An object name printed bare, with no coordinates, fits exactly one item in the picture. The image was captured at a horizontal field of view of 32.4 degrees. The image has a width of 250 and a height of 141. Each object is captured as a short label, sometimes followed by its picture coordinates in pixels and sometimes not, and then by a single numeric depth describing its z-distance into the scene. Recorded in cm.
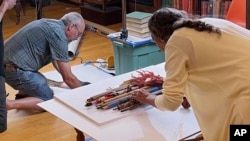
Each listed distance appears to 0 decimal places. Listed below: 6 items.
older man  337
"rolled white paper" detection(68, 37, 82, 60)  468
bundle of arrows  211
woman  173
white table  187
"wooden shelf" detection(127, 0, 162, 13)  514
